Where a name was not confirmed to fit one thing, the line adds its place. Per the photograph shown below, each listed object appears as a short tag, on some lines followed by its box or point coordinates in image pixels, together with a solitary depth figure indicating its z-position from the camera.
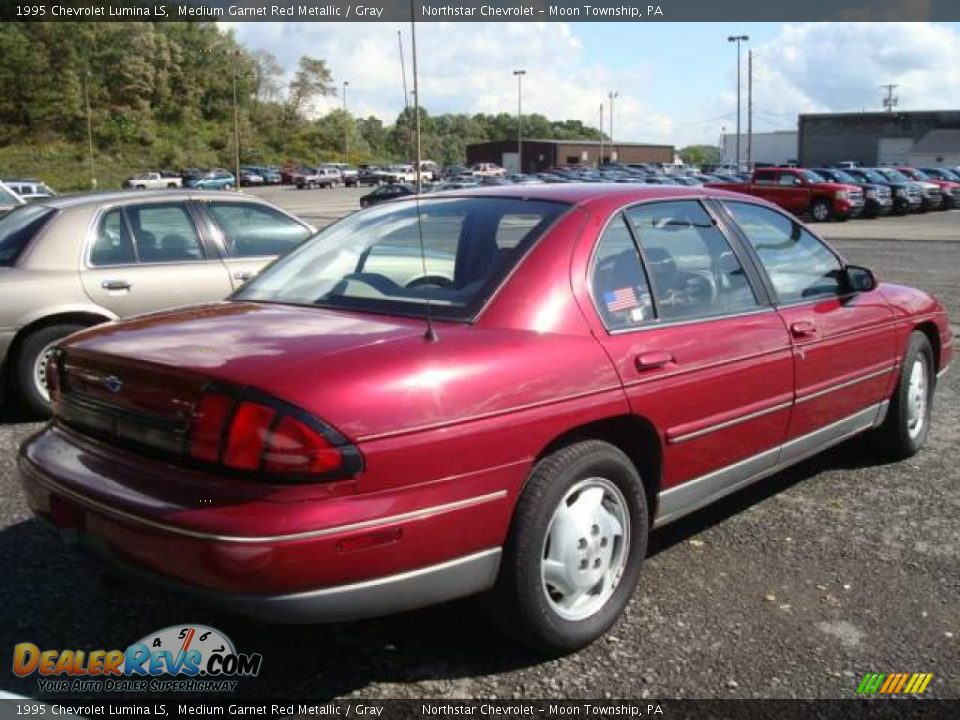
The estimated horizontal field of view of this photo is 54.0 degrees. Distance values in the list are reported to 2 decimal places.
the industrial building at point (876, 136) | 76.69
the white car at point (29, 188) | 29.78
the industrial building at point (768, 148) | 92.51
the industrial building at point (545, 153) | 103.50
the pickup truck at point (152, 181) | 61.69
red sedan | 2.54
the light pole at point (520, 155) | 100.50
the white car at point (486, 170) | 73.29
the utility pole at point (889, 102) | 102.00
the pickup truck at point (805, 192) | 30.00
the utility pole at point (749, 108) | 71.56
